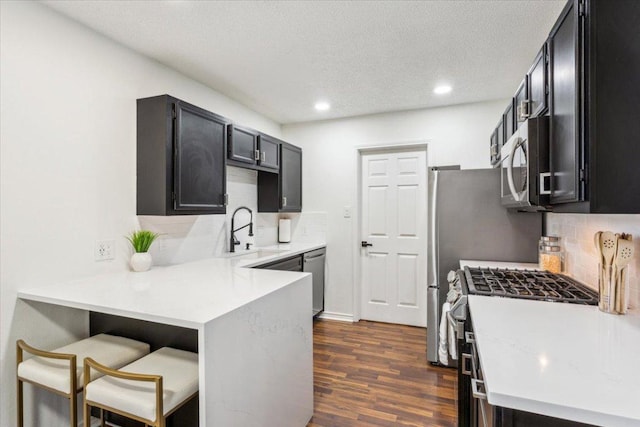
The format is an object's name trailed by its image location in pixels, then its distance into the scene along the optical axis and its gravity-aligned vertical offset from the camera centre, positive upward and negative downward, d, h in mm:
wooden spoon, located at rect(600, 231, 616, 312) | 1304 -184
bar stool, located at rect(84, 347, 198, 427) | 1166 -692
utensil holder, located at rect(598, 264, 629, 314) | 1293 -323
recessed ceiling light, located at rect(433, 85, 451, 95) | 2973 +1167
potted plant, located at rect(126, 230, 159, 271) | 2162 -251
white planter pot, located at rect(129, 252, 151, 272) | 2156 -334
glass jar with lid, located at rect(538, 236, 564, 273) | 2129 -297
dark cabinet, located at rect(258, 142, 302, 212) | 3625 +303
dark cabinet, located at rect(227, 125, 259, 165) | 2760 +616
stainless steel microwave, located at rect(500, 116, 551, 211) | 1346 +225
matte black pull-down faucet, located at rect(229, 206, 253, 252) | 3229 -222
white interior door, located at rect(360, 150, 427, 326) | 3723 -296
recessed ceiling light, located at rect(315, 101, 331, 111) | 3426 +1174
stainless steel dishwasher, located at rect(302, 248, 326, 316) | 3572 -699
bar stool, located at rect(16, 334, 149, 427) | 1384 -709
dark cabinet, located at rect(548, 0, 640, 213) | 979 +328
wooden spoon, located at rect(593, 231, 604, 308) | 1354 -214
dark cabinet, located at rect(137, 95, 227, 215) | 2170 +396
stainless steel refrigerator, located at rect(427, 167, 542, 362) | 2523 -137
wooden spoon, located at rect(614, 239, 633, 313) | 1262 -196
